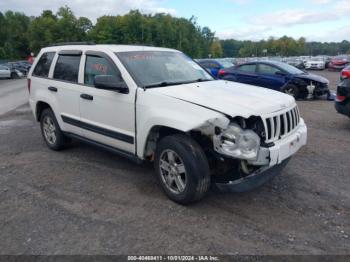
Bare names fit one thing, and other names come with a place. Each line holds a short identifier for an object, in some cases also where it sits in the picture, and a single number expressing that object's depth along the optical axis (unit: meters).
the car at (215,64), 16.83
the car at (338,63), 30.14
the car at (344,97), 7.19
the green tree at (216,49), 106.20
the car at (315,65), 33.69
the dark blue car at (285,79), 12.10
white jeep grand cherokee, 3.56
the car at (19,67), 33.06
